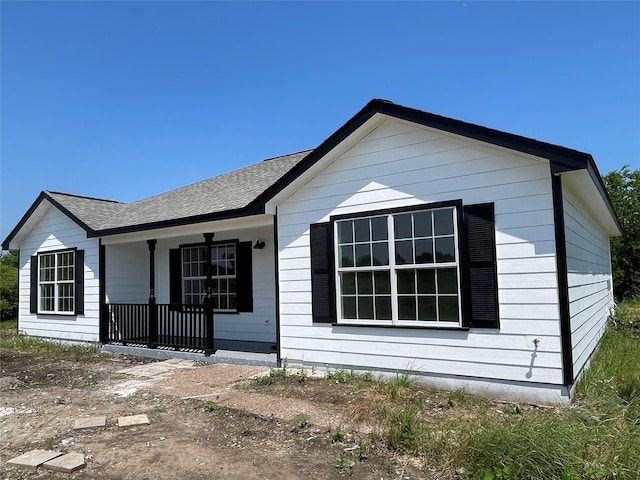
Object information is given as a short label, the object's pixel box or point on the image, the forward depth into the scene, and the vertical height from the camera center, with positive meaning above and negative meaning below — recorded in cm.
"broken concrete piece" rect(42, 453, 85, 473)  363 -165
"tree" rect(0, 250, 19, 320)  1867 -80
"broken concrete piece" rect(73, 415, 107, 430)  471 -169
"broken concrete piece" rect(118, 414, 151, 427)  475 -169
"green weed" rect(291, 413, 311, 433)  448 -167
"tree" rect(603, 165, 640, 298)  2294 +129
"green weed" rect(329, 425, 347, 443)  414 -166
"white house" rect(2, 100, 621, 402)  512 +12
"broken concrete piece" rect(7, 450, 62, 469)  375 -166
